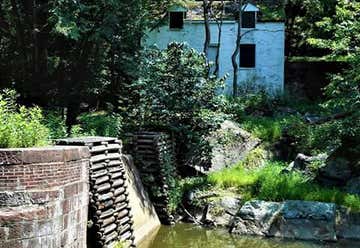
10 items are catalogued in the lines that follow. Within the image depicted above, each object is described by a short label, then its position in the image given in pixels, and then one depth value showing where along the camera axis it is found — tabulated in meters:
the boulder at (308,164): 15.82
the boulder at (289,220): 12.87
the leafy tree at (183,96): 15.48
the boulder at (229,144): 16.92
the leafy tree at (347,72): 13.88
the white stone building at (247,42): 28.23
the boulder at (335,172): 15.07
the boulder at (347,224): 12.85
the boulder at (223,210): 14.11
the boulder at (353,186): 14.45
